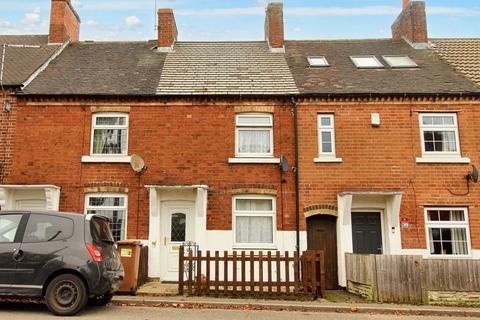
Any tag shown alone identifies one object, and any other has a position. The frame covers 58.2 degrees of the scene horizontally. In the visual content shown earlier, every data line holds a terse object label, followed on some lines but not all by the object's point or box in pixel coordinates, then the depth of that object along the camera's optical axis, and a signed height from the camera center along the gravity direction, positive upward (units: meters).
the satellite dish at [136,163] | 13.34 +2.36
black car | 7.90 -0.36
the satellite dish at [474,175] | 13.13 +1.97
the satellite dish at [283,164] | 13.31 +2.33
